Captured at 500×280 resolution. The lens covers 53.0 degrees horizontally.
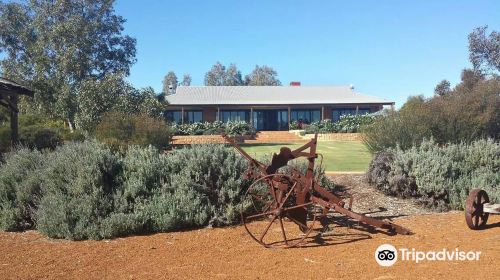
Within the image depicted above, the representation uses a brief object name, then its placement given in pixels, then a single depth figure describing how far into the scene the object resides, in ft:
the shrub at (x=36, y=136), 56.13
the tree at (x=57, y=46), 95.96
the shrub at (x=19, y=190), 25.13
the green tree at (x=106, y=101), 84.12
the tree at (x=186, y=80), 315.92
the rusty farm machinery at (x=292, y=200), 20.89
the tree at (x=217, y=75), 284.41
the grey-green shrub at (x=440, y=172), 28.50
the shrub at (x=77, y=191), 22.85
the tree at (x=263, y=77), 286.87
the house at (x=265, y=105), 146.92
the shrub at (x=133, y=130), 55.11
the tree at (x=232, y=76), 285.84
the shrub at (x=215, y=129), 116.88
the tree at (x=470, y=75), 117.70
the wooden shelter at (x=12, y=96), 48.86
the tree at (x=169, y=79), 300.71
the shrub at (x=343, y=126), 120.78
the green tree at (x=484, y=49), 119.34
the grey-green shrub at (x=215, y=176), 25.05
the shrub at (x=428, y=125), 43.75
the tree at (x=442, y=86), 145.59
